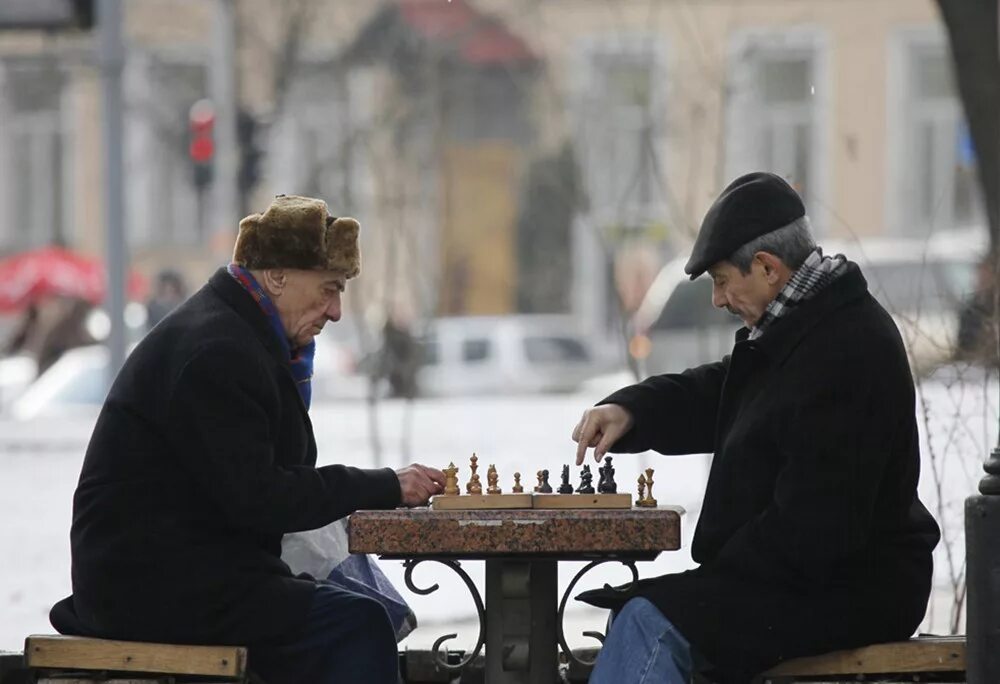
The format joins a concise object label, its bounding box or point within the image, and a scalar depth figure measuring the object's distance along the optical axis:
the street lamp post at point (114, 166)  27.61
